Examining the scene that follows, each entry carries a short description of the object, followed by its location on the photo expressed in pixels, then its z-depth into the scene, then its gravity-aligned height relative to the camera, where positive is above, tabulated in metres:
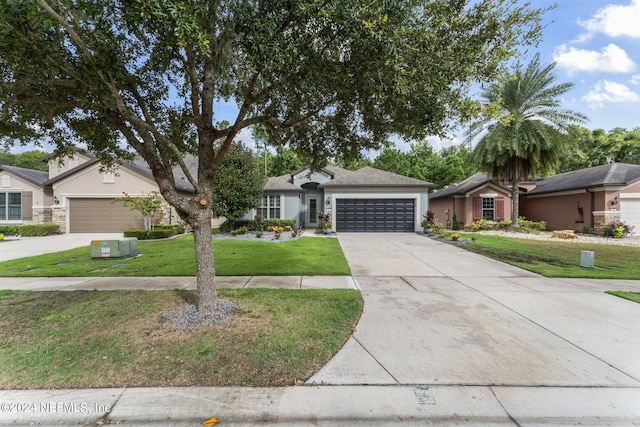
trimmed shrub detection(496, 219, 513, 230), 18.66 -0.59
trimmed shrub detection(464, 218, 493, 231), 18.80 -0.73
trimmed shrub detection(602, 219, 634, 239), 14.78 -0.72
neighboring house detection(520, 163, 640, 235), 15.60 +1.11
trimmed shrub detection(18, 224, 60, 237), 16.06 -0.98
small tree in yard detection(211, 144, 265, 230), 15.23 +1.63
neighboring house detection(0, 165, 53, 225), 18.03 +1.00
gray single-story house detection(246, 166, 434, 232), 17.38 +0.77
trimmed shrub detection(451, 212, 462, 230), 20.19 -0.65
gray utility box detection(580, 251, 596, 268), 7.77 -1.25
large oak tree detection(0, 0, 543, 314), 3.07 +1.98
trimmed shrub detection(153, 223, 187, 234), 15.91 -0.77
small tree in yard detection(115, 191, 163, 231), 14.83 +0.53
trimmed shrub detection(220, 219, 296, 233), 17.11 -0.61
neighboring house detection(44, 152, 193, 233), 17.06 +1.10
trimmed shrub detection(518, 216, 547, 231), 19.05 -0.65
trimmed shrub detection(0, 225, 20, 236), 16.51 -1.02
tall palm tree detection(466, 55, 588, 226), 16.16 +5.37
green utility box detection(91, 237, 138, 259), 9.06 -1.17
